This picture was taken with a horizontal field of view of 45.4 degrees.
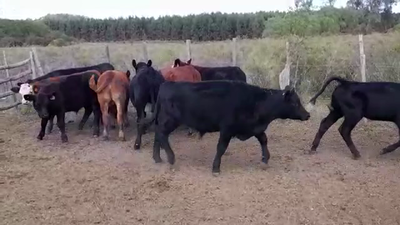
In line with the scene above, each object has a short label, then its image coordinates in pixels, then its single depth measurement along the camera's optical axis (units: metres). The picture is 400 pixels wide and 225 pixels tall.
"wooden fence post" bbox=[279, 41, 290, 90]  10.12
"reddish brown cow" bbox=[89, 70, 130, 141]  8.17
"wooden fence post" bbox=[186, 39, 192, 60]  11.35
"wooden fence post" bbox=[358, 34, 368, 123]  9.25
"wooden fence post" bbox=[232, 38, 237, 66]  11.16
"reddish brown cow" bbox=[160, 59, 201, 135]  8.74
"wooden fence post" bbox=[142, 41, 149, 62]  11.50
